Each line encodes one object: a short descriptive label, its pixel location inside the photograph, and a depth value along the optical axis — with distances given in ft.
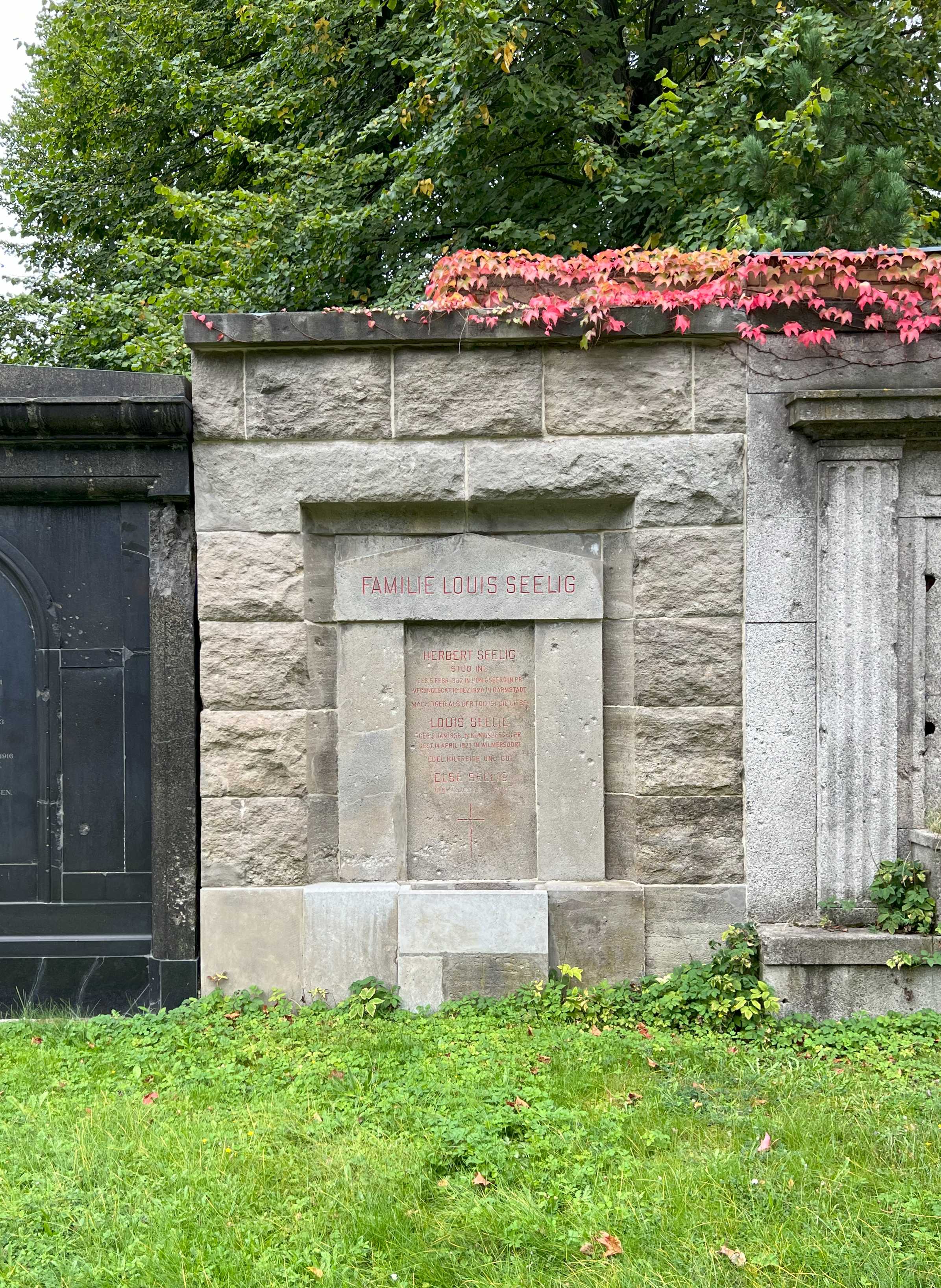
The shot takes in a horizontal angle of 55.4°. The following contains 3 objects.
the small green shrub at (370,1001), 14.03
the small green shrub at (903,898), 13.76
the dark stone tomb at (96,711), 14.84
